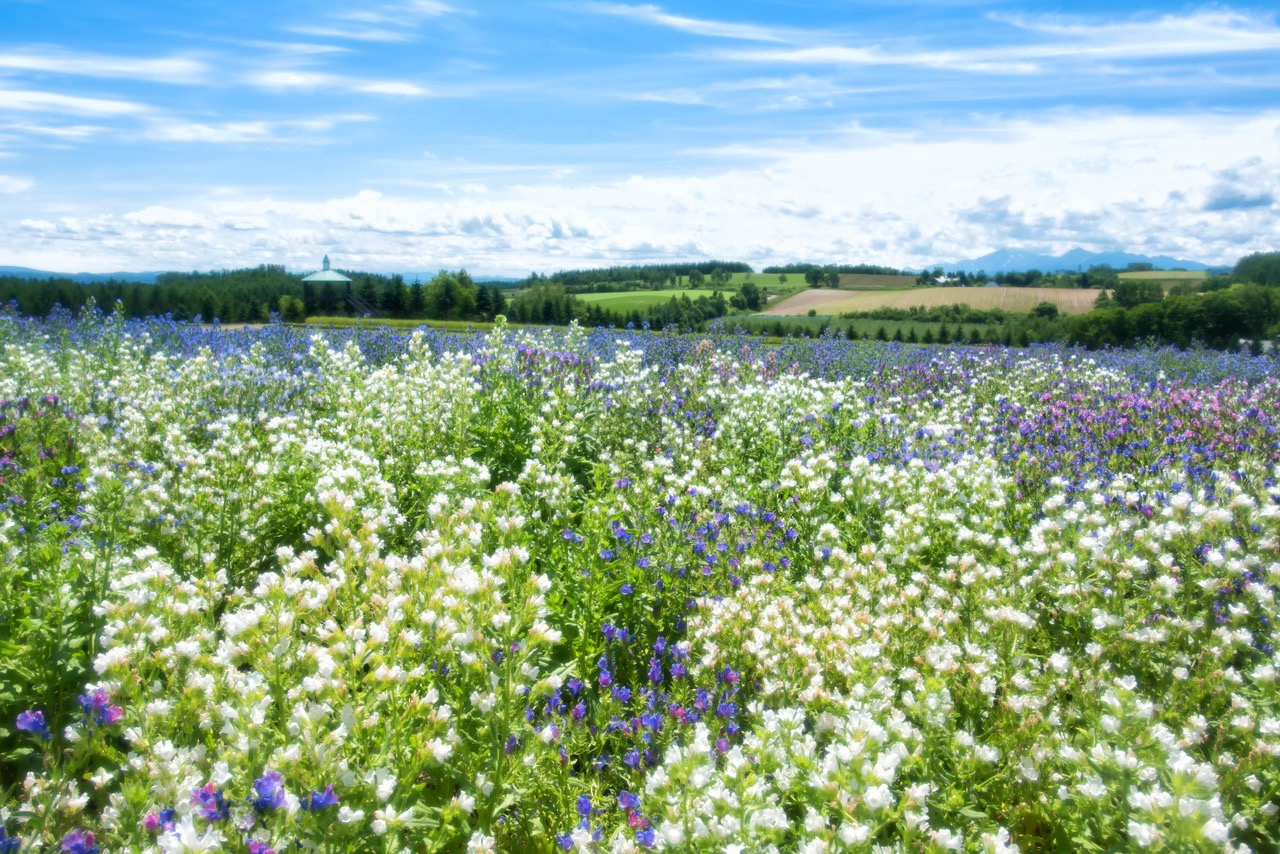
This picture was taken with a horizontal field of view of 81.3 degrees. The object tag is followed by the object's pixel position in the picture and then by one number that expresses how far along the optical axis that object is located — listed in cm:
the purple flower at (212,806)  224
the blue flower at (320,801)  219
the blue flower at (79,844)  208
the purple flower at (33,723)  240
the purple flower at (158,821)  223
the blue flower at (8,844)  204
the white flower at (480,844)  241
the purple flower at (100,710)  254
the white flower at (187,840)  206
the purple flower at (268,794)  215
